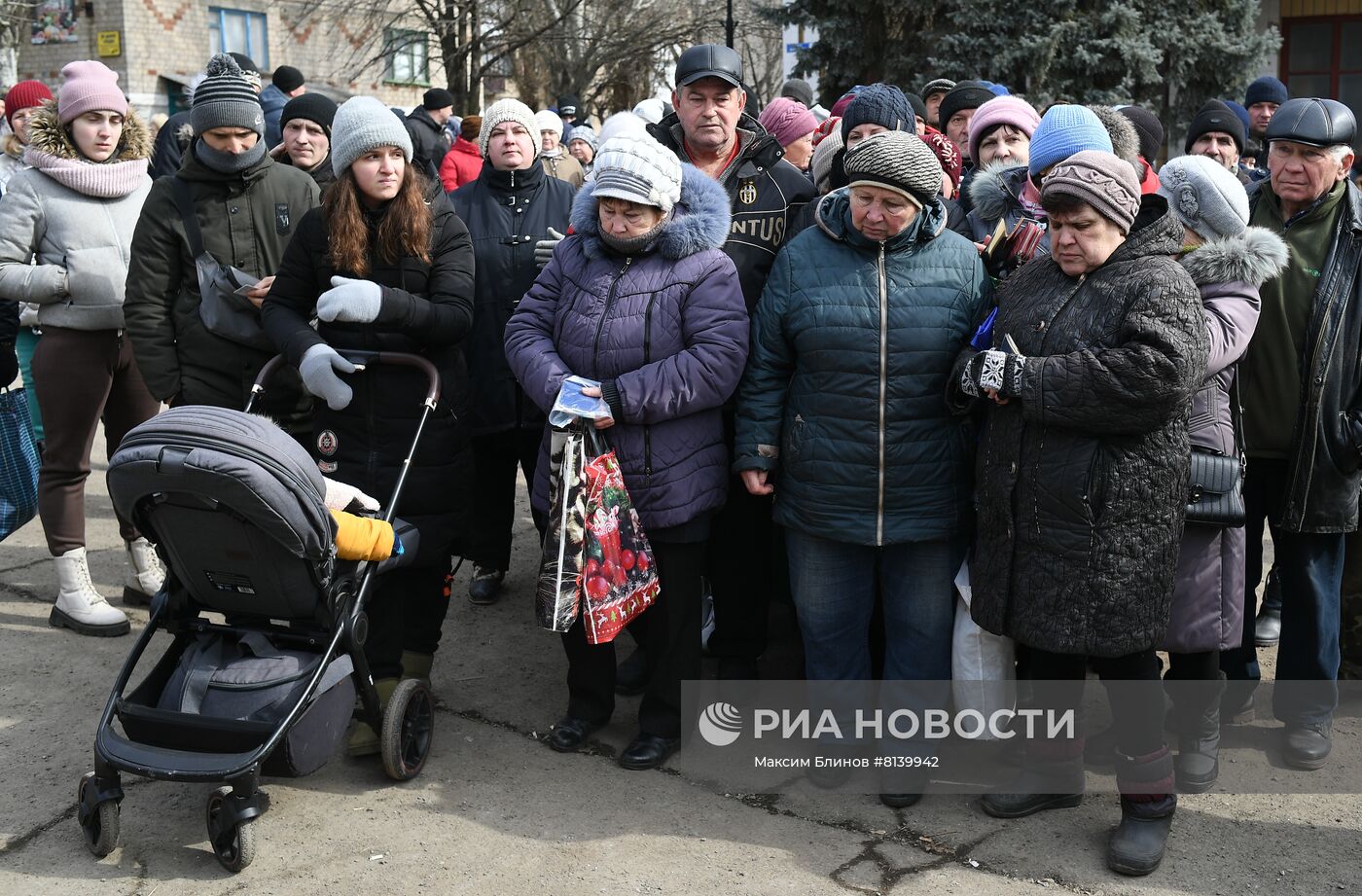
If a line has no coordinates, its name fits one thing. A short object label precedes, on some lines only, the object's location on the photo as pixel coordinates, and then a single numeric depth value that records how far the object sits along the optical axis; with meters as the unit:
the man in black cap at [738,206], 4.57
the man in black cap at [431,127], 7.70
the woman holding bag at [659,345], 3.95
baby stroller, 3.36
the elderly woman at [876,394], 3.74
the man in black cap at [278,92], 9.85
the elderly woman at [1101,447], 3.33
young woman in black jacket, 4.07
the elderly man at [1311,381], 4.00
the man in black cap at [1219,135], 6.50
